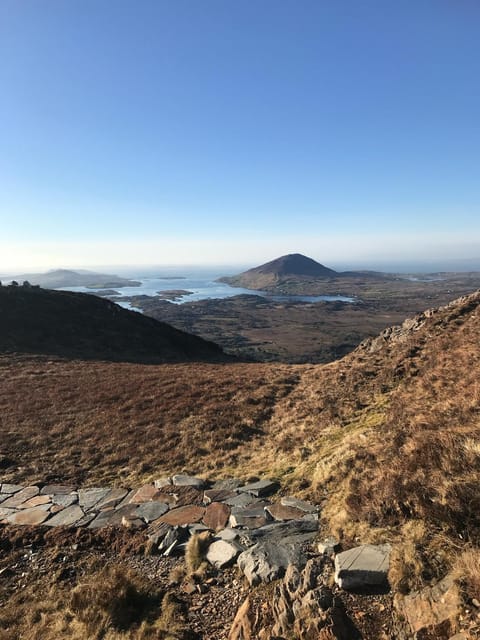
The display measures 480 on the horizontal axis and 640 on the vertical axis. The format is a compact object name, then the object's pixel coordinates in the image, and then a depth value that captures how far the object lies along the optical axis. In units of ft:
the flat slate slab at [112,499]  30.73
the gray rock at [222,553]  21.15
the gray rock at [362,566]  16.67
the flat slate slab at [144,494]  31.10
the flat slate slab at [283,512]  25.11
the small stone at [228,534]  23.43
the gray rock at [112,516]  27.43
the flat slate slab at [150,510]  28.01
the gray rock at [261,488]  29.78
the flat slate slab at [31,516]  28.89
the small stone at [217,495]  29.63
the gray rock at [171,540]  23.34
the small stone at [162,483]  33.51
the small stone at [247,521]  24.76
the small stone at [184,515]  26.86
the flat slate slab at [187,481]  33.12
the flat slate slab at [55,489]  34.37
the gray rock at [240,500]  28.15
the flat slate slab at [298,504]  25.50
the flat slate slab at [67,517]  28.12
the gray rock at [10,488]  35.12
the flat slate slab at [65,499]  31.83
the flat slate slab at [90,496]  31.27
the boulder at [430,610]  12.97
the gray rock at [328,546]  19.84
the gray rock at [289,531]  22.34
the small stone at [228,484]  32.02
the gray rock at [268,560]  19.08
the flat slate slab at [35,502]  31.78
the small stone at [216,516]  25.65
